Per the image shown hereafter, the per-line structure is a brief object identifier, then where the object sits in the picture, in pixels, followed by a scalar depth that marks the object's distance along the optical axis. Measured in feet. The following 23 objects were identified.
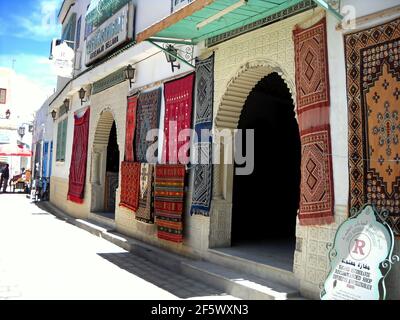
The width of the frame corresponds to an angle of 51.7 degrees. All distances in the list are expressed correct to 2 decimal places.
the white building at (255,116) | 11.92
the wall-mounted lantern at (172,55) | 18.97
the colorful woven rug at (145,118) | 22.29
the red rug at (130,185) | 23.38
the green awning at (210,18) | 14.05
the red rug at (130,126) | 24.73
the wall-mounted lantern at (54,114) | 49.48
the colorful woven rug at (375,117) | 10.43
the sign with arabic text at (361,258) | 10.07
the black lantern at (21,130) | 93.35
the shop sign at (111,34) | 26.66
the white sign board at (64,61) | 40.81
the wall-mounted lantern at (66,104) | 41.18
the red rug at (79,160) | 33.71
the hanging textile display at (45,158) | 53.88
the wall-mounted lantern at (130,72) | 25.27
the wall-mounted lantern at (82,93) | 35.01
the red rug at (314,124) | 12.36
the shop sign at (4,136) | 92.84
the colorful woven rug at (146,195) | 21.36
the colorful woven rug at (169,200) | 19.04
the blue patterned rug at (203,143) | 17.62
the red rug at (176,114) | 19.36
